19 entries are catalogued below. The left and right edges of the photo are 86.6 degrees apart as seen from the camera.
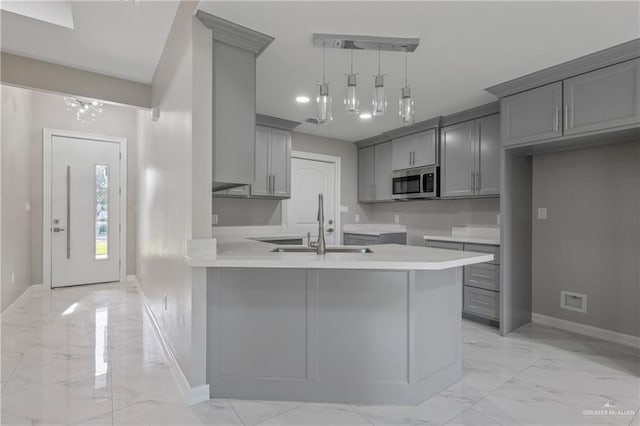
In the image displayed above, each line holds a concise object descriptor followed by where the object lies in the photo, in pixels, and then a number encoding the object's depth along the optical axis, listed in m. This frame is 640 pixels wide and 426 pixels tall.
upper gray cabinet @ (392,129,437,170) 4.32
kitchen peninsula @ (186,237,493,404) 2.05
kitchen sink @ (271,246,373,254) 2.54
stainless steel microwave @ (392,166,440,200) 4.25
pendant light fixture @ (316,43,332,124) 2.08
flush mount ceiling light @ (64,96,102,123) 4.53
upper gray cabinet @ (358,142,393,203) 5.07
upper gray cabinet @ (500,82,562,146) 2.82
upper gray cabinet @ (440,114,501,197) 3.65
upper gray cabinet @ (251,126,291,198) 4.27
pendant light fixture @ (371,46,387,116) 2.10
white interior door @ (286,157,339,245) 5.02
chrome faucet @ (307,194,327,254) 2.29
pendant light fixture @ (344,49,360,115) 2.08
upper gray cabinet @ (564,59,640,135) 2.43
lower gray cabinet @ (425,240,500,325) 3.40
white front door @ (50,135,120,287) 4.93
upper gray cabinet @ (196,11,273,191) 2.11
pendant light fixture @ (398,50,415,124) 2.16
